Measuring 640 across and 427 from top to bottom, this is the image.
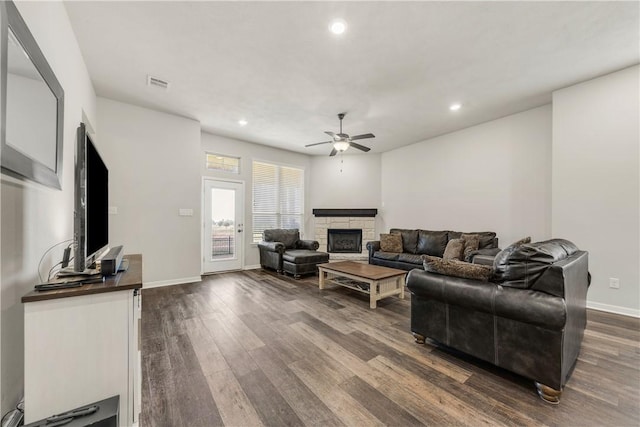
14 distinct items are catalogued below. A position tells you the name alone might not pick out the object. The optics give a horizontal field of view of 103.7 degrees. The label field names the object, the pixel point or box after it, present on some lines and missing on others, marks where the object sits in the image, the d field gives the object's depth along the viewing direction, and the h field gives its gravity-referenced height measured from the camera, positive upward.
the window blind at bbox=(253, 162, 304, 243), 6.14 +0.41
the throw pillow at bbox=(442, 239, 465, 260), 4.35 -0.62
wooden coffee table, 3.38 -0.91
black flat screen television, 1.32 +0.05
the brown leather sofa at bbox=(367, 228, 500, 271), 4.43 -0.65
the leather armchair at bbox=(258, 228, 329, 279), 4.96 -0.83
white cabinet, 1.13 -0.68
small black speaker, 1.46 -0.31
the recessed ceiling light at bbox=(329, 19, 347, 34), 2.31 +1.75
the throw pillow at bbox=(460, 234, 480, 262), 4.19 -0.50
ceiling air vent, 3.31 +1.75
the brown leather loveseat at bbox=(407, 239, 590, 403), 1.63 -0.71
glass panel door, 5.38 -0.29
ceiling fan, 3.98 +1.18
